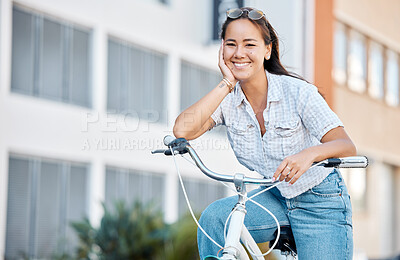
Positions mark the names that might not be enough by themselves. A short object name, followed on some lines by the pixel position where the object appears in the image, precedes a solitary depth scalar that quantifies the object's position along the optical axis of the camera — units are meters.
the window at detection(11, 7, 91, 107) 12.70
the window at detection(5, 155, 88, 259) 12.37
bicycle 3.07
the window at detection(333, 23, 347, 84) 22.03
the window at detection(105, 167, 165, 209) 14.57
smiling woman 3.43
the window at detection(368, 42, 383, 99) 24.67
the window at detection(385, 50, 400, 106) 25.94
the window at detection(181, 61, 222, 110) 17.27
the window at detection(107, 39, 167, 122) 15.06
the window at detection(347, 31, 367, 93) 23.20
